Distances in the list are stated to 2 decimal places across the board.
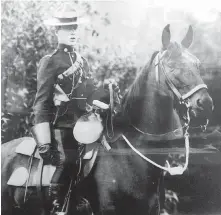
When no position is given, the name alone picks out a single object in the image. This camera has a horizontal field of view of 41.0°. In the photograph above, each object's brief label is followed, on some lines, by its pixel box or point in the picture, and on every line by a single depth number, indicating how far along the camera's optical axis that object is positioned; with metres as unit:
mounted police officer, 2.31
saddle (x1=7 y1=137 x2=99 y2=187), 2.30
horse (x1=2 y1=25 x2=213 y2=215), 2.29
